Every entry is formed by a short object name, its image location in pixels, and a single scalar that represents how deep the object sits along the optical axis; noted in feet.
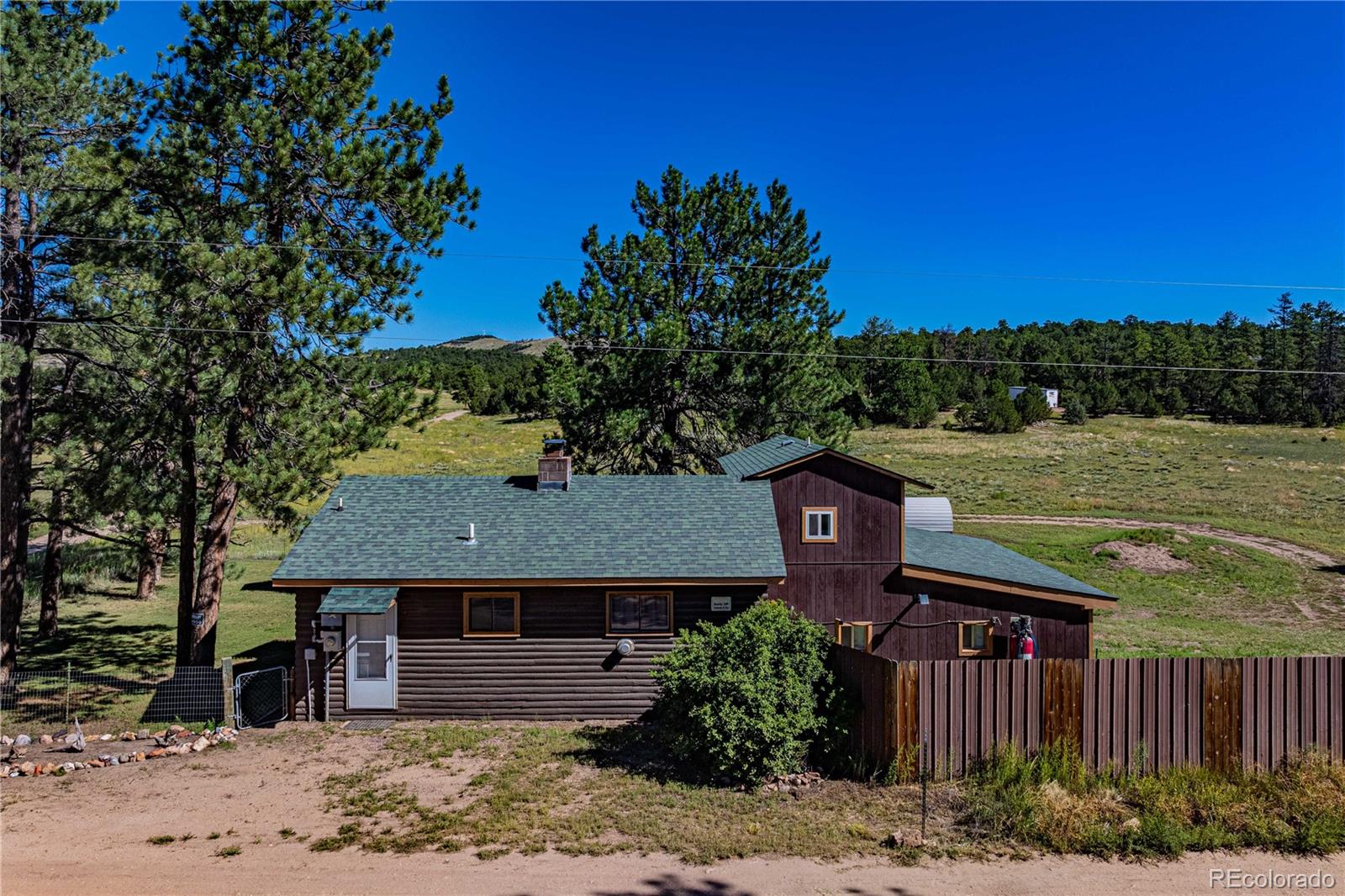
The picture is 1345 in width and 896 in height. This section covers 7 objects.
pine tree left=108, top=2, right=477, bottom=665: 49.49
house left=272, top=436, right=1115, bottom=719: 46.21
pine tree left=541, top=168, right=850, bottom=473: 80.64
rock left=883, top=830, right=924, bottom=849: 27.71
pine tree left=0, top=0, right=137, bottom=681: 47.03
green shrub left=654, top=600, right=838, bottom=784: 33.68
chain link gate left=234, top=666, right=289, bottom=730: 45.03
